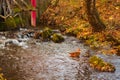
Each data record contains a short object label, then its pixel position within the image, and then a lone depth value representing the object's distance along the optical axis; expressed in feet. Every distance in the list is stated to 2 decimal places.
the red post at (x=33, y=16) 86.89
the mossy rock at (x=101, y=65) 47.16
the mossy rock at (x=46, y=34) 70.13
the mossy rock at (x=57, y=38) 67.15
